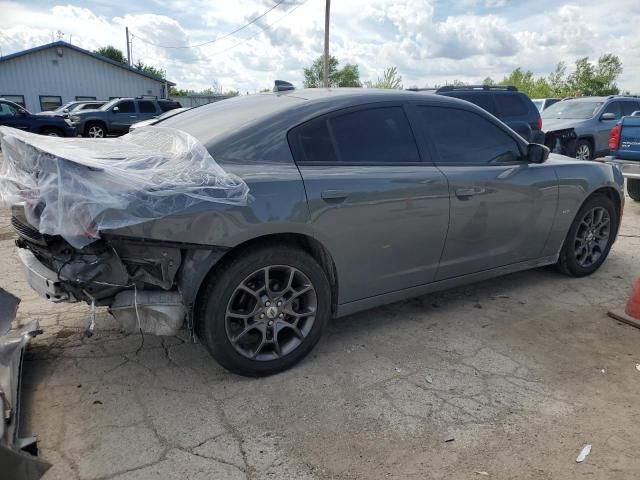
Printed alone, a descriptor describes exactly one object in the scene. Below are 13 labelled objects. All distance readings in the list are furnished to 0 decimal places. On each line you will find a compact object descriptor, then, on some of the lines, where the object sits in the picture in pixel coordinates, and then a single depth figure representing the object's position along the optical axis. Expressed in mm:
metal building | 27547
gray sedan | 2621
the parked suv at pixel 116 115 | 19859
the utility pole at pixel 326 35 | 20797
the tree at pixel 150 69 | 59138
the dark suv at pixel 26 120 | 16698
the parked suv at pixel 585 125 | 11492
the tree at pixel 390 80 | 32750
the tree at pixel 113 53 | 59312
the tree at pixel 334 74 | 48750
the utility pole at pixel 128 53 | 49338
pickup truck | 7602
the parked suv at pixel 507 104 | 10414
